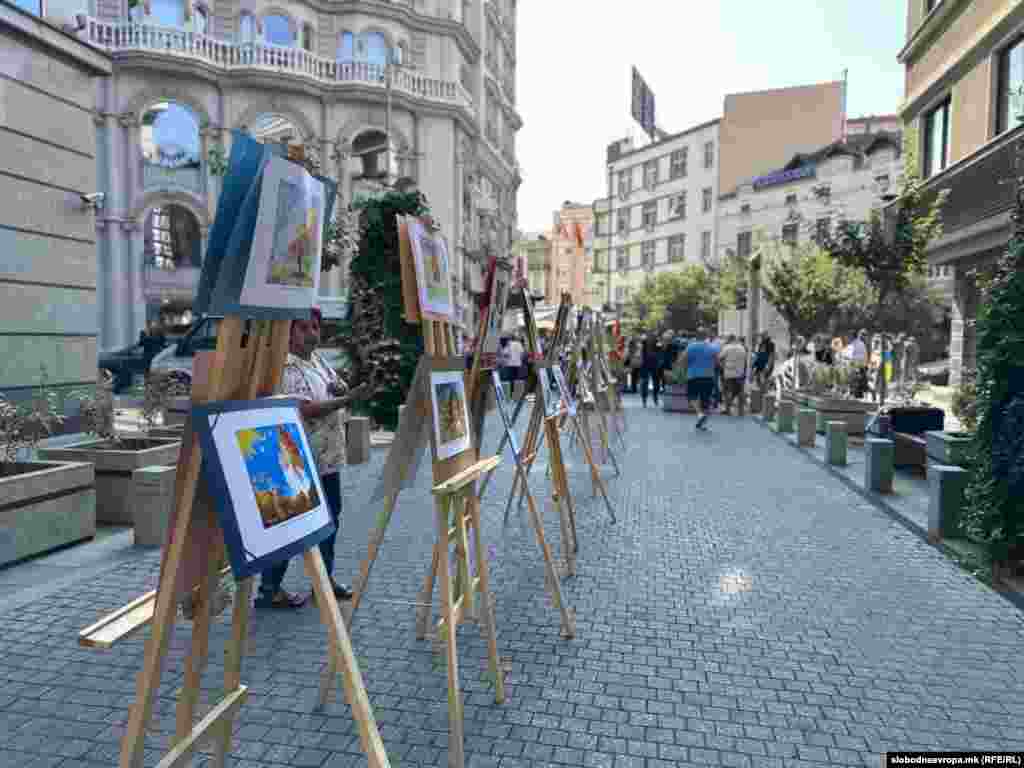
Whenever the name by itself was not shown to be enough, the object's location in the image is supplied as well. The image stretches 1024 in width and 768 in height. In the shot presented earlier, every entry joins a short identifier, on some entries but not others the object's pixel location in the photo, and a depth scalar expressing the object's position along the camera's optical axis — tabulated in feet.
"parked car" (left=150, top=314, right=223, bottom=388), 52.89
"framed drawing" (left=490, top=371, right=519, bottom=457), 15.12
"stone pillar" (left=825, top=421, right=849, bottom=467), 34.73
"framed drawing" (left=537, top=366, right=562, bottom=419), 19.70
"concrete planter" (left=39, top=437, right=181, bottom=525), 22.08
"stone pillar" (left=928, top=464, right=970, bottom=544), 21.35
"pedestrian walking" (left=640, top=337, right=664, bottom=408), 67.26
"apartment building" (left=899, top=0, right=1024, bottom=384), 46.09
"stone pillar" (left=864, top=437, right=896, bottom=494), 28.32
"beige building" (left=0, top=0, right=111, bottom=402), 30.30
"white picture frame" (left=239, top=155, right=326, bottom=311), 8.60
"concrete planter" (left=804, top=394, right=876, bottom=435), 44.45
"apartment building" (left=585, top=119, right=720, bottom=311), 181.06
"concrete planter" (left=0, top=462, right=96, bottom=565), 17.93
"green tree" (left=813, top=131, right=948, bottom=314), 42.91
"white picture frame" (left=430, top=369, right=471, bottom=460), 12.10
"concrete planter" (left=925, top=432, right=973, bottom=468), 23.58
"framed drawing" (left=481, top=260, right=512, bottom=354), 16.58
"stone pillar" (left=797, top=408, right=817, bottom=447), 40.81
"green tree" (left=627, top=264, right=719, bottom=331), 152.25
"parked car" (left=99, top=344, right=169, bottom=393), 64.49
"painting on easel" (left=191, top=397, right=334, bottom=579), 7.89
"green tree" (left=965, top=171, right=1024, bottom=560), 17.78
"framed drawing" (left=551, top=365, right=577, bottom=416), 23.58
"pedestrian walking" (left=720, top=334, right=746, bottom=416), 56.90
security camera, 33.96
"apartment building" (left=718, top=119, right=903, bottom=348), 131.13
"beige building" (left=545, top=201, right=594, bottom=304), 298.35
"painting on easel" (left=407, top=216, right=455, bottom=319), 12.23
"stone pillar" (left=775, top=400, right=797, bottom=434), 47.39
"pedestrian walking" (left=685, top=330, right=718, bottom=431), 48.98
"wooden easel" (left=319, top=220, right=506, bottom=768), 11.45
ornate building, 85.30
